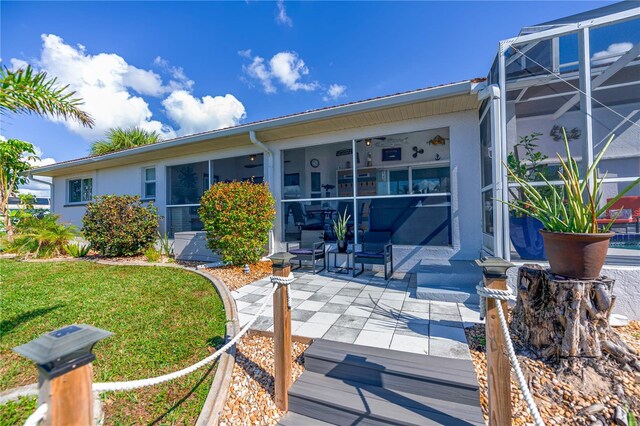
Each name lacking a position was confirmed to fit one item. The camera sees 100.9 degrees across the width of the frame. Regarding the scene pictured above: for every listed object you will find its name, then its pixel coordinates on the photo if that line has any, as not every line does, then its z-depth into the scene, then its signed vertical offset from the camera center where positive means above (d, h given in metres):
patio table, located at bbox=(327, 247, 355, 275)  5.49 -0.98
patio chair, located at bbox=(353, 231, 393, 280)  4.77 -0.73
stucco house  3.52 +1.43
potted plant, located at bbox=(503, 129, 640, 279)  2.22 -0.22
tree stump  2.09 -0.91
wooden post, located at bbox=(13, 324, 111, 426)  0.90 -0.56
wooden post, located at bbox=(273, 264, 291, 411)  2.02 -0.99
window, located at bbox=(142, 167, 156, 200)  8.66 +1.12
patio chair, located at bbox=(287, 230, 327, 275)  5.38 -0.72
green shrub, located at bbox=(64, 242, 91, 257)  7.55 -0.92
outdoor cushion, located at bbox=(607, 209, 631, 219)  3.97 -0.05
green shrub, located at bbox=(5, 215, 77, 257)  7.36 -0.55
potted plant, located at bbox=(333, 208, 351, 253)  5.75 -0.46
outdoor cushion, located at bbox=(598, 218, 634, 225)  3.91 -0.16
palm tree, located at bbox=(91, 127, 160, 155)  12.81 +3.77
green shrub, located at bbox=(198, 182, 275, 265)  5.47 -0.07
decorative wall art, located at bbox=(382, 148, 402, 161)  6.96 +1.56
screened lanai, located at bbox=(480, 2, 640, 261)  3.36 +1.50
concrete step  3.62 -1.05
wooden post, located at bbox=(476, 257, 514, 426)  1.55 -0.87
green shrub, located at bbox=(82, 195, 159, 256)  6.86 -0.22
